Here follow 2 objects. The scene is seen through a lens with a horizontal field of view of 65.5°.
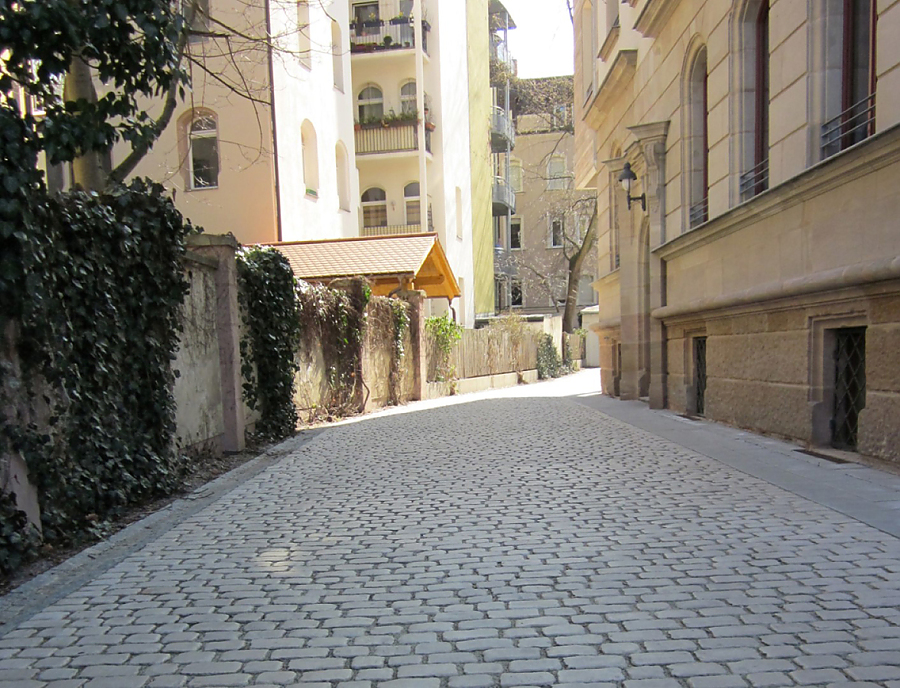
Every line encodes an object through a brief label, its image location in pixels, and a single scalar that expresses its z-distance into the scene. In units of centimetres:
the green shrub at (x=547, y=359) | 3097
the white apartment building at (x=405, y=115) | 2667
